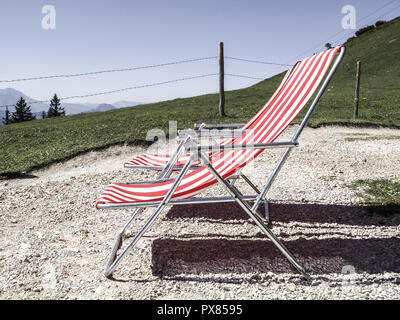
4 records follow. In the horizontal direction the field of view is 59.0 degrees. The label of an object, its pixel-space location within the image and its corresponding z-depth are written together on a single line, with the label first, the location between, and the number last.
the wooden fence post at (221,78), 10.28
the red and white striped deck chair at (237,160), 2.47
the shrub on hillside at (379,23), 44.58
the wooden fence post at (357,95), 9.87
